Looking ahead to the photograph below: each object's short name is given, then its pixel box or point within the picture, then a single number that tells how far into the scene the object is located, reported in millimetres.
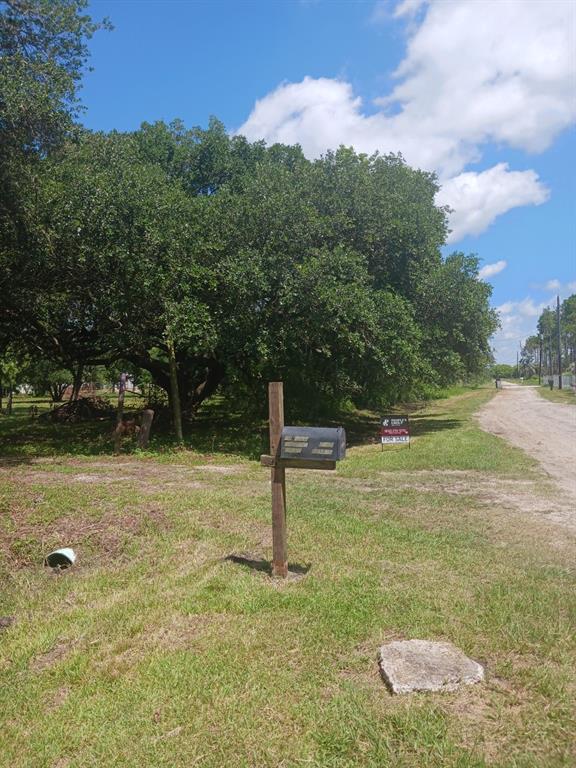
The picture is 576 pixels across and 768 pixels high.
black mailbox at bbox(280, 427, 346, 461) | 4895
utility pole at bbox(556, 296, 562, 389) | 49344
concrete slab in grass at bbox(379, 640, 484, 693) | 3299
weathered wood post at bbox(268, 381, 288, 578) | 5176
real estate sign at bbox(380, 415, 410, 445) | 14250
